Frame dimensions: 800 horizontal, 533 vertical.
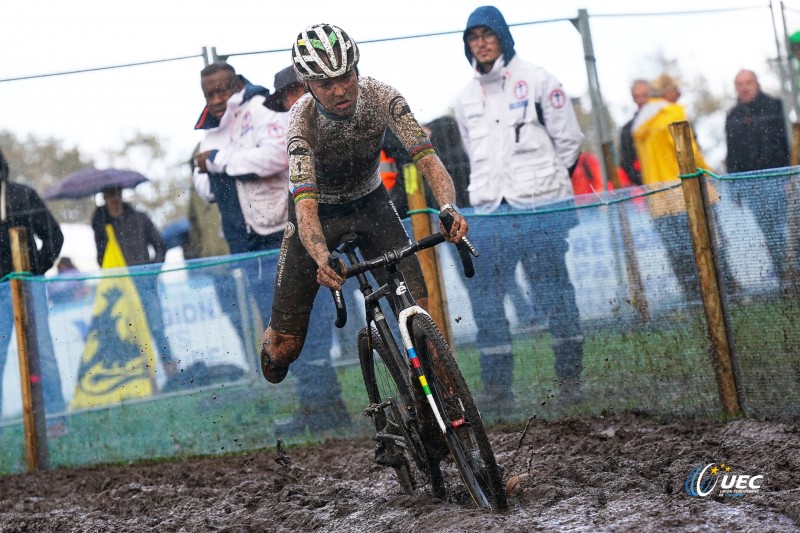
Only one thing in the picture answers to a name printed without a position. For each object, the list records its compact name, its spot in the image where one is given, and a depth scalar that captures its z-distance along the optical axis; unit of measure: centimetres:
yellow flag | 1959
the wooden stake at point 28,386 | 1995
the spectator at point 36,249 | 2002
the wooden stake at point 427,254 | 1859
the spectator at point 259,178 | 1895
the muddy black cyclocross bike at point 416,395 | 1148
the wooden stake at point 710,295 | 1606
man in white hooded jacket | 1789
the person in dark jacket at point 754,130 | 2006
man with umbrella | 2025
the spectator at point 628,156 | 2025
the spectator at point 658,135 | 1986
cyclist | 1293
